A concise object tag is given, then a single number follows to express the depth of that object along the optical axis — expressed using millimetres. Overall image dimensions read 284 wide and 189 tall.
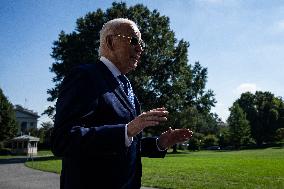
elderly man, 2262
